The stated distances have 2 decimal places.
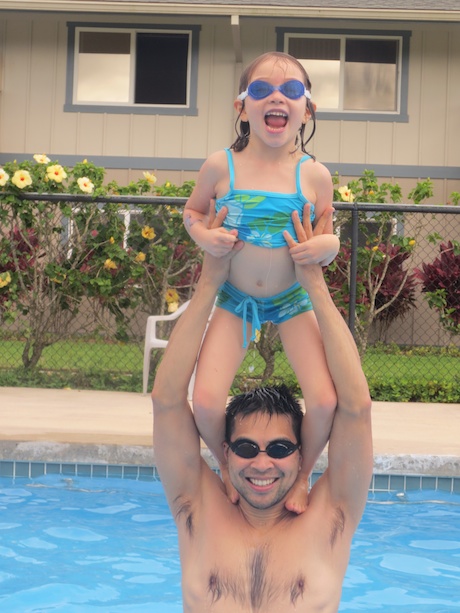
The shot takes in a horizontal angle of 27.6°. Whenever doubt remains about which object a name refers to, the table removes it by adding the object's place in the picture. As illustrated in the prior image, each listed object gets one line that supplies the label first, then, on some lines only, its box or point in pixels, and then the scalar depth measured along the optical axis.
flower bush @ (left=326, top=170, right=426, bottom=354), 9.03
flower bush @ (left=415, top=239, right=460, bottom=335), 9.52
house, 14.63
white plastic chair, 8.25
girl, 2.49
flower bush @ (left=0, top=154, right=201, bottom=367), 8.84
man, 2.38
